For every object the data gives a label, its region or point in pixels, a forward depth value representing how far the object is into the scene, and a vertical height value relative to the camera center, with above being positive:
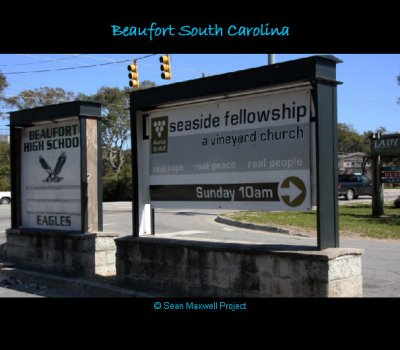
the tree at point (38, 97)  52.88 +8.52
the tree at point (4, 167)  51.22 +1.35
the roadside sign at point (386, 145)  20.53 +1.13
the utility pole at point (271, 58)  15.30 +3.50
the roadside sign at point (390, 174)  21.02 -0.02
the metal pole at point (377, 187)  20.81 -0.54
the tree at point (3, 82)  42.03 +7.96
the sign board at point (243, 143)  5.43 +0.41
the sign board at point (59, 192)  8.20 -0.23
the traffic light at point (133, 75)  20.28 +4.05
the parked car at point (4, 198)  40.45 -1.45
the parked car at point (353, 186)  36.59 -0.84
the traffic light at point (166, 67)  18.77 +4.04
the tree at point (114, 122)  56.72 +6.20
